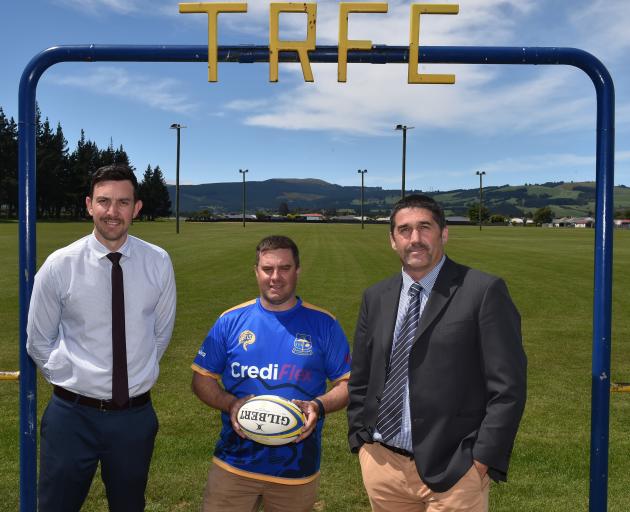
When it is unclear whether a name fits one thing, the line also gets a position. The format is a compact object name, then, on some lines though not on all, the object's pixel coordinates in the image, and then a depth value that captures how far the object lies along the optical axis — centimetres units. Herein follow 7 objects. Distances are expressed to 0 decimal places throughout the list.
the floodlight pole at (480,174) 8768
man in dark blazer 296
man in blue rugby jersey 351
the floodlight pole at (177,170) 5248
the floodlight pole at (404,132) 5537
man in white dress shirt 343
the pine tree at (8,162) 8362
